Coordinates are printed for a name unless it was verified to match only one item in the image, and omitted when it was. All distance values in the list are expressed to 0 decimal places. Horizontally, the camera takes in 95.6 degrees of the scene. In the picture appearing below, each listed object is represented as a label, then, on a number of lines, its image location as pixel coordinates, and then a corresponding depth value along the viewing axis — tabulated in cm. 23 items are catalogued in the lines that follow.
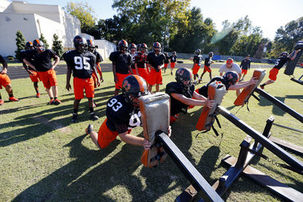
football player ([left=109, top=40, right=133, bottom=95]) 504
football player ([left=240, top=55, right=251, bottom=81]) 1119
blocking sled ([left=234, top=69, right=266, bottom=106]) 341
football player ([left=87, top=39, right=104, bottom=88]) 600
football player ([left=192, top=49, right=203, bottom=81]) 979
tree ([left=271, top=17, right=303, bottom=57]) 5545
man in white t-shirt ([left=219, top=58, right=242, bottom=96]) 606
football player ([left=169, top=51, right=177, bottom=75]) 1322
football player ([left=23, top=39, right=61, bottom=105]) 472
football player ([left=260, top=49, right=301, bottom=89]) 799
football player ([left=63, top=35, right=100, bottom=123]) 366
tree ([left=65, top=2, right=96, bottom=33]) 4884
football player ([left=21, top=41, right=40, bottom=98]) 491
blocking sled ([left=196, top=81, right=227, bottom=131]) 235
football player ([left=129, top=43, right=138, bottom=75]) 654
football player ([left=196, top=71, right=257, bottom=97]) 378
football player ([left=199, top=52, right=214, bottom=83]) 960
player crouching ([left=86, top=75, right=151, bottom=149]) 203
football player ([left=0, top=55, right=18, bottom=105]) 498
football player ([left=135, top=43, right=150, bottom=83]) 607
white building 2355
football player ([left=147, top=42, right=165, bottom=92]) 610
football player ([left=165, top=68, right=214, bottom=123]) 293
